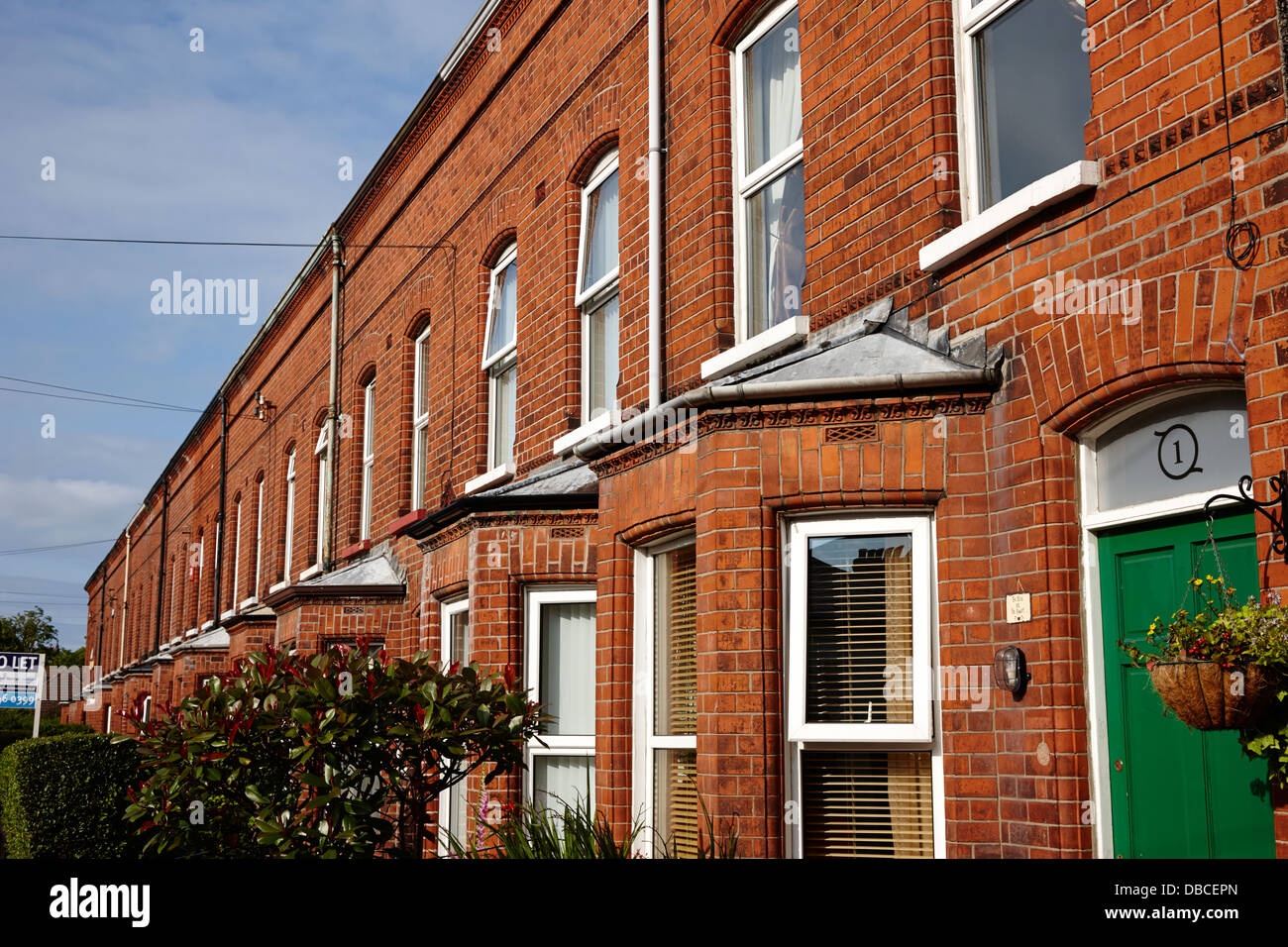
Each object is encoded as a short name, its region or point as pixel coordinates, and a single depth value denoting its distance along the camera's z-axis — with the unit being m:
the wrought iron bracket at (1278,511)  4.53
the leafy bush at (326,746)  7.91
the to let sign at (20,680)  20.12
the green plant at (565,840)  6.78
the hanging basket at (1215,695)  4.29
